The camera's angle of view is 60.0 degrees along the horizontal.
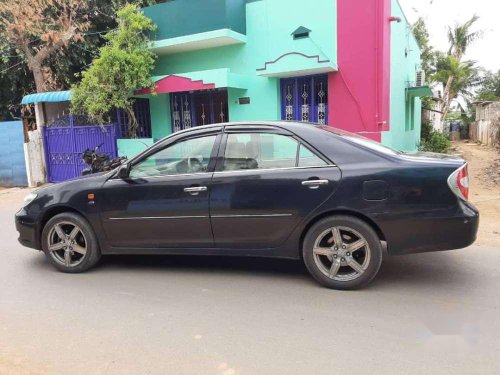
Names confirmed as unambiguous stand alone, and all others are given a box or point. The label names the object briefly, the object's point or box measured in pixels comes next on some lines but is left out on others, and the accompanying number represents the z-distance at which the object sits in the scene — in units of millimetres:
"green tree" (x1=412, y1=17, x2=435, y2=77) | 23364
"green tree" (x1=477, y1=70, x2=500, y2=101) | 40500
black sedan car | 3889
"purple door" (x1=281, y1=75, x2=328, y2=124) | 10766
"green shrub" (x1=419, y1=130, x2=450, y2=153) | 17203
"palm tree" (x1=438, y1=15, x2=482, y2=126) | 28234
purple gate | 12435
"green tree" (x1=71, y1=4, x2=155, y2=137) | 10953
